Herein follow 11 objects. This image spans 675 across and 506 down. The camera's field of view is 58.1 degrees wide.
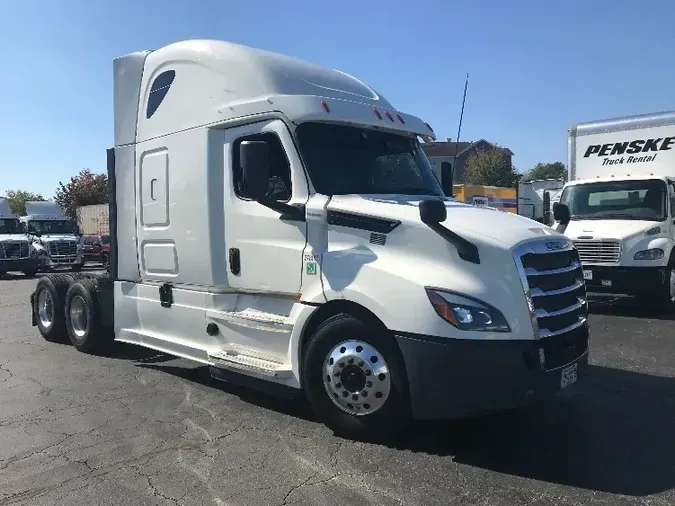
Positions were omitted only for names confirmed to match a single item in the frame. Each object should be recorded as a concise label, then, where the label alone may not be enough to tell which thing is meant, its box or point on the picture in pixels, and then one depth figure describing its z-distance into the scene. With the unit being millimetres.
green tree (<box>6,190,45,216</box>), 81012
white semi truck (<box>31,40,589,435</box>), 4184
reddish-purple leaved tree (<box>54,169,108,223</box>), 56375
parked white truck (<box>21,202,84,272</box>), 24816
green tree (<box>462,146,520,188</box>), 61750
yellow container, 26572
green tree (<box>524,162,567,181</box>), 91312
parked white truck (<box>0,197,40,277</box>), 23109
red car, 26750
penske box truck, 10227
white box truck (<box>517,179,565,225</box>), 25719
